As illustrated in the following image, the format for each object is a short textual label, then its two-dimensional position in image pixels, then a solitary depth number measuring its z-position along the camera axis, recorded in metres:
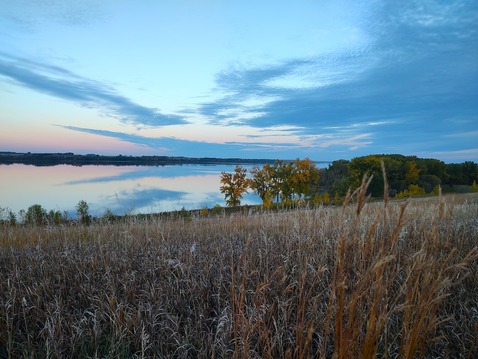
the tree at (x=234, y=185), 42.83
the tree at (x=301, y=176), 43.67
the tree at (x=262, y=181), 47.16
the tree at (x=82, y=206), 26.41
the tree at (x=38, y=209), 23.59
